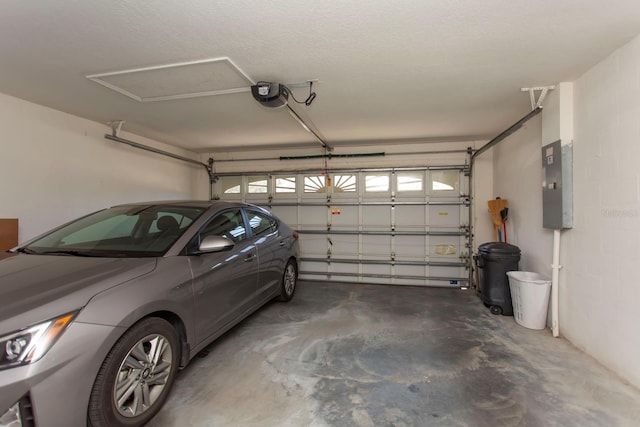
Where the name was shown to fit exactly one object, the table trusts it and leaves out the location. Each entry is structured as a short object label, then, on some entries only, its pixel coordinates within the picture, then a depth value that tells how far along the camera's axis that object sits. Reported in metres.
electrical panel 3.00
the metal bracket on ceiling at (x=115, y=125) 4.20
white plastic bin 3.27
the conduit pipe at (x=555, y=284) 3.15
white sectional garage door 5.36
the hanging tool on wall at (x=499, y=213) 4.57
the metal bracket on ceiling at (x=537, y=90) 3.11
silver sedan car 1.31
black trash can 3.80
